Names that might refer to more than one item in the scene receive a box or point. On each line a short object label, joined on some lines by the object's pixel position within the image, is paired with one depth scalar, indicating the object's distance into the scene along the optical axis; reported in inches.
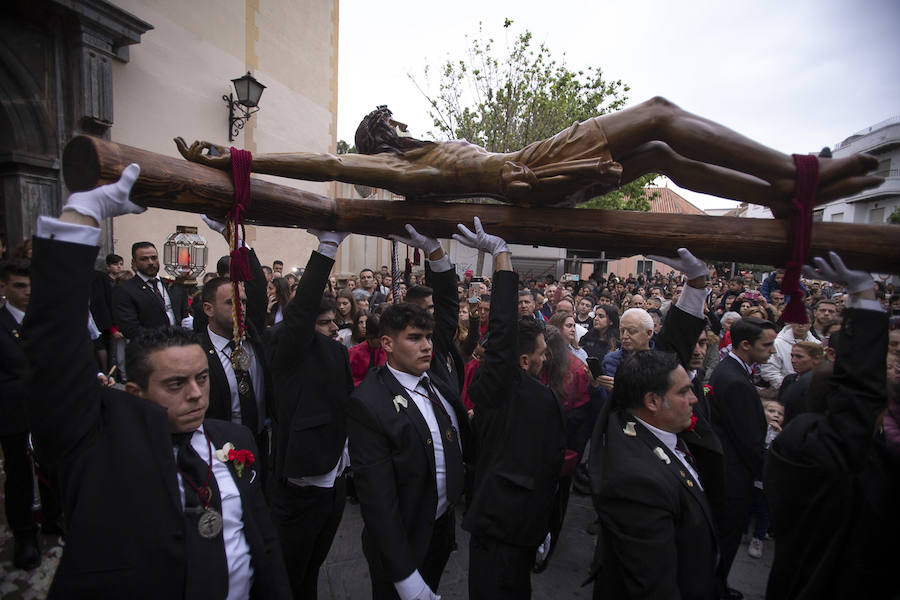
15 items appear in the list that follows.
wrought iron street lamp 347.6
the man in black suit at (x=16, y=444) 123.4
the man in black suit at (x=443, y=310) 122.3
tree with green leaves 565.9
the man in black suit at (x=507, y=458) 94.0
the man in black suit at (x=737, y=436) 122.6
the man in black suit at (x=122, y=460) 53.3
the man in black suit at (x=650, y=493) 72.1
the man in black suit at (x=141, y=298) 195.3
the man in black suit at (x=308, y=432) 105.1
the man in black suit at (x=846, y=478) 72.6
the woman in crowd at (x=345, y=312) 219.0
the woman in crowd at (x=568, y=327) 196.8
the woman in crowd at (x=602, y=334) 227.5
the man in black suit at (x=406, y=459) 87.4
